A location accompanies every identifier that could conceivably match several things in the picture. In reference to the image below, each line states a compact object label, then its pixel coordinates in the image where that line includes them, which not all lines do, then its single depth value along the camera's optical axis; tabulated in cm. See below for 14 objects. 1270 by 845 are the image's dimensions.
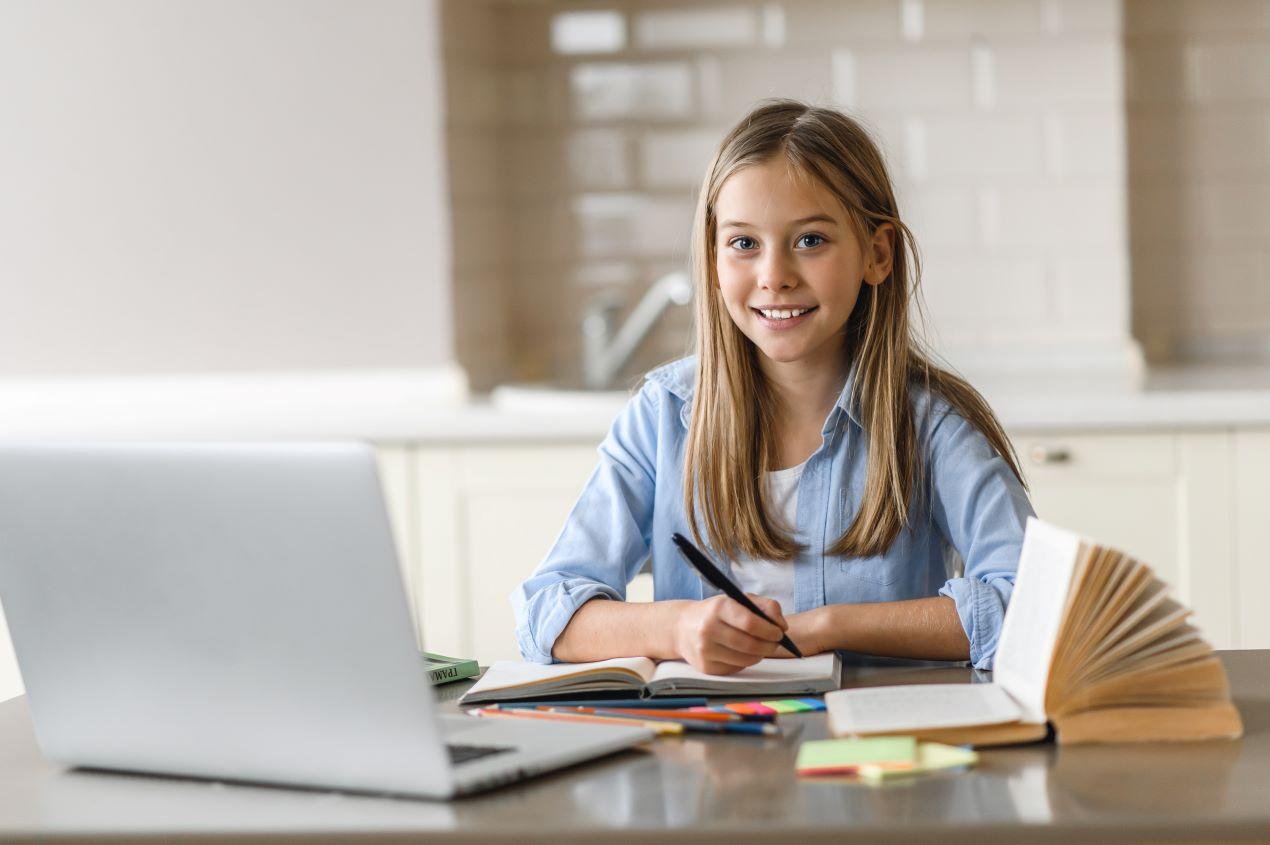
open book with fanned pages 171
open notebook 186
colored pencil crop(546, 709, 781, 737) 176
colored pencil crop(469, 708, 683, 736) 177
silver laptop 161
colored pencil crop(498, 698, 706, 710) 183
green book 199
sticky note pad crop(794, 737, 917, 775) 165
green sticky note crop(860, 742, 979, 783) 164
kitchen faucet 367
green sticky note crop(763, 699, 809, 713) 182
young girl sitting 212
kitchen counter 303
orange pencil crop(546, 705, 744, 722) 178
